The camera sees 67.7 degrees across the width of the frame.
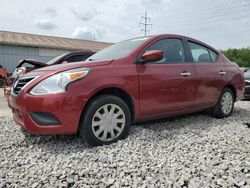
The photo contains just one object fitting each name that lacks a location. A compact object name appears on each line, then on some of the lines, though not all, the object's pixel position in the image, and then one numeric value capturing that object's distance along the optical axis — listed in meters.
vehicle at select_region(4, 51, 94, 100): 4.11
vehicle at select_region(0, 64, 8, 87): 11.04
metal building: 13.59
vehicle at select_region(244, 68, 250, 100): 6.21
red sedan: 2.24
